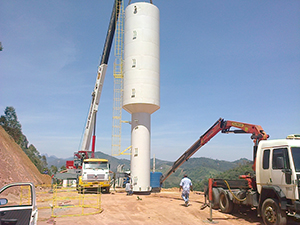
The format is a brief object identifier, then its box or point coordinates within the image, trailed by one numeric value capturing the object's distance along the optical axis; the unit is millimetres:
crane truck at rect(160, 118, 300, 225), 10461
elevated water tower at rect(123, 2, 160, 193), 24953
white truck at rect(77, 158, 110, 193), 23953
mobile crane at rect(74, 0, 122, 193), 30906
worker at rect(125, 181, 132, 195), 24634
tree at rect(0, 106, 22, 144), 51219
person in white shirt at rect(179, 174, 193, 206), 17153
